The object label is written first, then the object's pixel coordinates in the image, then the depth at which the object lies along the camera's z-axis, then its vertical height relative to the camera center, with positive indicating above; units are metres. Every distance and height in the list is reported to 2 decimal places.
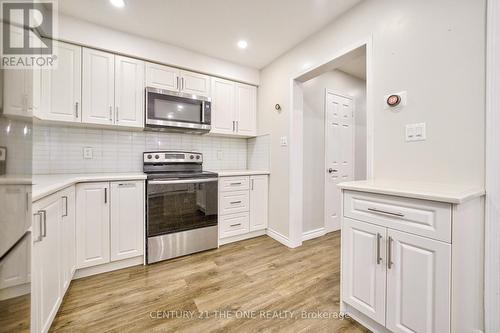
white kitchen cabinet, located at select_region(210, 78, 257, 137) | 2.89 +0.83
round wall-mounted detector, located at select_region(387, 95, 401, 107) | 1.53 +0.49
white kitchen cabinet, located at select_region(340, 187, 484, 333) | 0.99 -0.53
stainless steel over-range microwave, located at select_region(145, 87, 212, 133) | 2.40 +0.66
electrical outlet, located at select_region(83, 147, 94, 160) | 2.36 +0.12
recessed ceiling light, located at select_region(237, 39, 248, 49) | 2.46 +1.47
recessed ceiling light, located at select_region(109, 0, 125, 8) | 1.83 +1.44
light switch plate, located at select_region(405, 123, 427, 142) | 1.43 +0.24
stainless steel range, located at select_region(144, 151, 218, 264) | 2.18 -0.49
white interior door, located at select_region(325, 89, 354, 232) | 3.16 +0.27
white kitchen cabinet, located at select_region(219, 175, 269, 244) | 2.67 -0.57
